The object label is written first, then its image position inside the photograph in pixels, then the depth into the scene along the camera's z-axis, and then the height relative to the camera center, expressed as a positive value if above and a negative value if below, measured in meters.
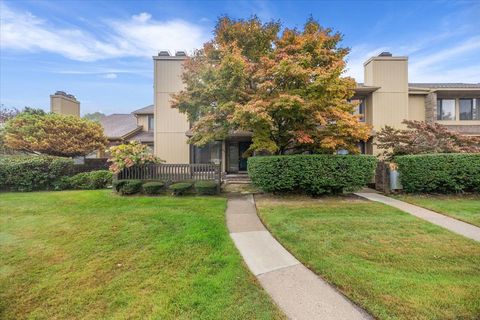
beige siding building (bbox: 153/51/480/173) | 15.62 +3.66
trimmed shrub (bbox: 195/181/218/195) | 9.93 -1.15
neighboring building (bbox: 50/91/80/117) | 19.50 +5.23
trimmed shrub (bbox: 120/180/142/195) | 9.98 -1.07
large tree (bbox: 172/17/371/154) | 8.55 +2.91
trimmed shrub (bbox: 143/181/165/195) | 9.95 -1.10
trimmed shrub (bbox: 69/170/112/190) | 12.02 -0.91
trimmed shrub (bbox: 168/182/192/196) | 9.76 -1.10
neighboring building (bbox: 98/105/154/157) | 17.94 +2.80
